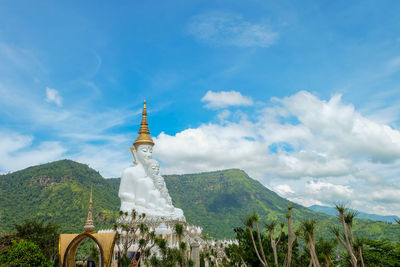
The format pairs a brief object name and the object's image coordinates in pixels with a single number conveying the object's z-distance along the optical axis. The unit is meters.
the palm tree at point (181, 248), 18.10
